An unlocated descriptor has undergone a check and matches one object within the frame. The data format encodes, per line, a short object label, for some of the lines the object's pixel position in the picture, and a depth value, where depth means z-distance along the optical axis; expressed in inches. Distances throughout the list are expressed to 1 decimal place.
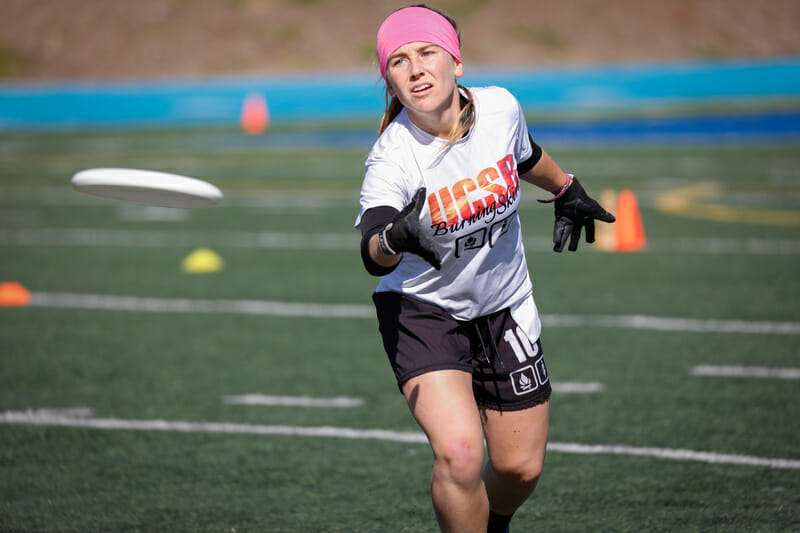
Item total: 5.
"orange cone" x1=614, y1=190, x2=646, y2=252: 943.0
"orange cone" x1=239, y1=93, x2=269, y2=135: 2717.3
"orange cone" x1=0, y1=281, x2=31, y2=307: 779.4
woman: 290.5
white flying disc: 358.9
